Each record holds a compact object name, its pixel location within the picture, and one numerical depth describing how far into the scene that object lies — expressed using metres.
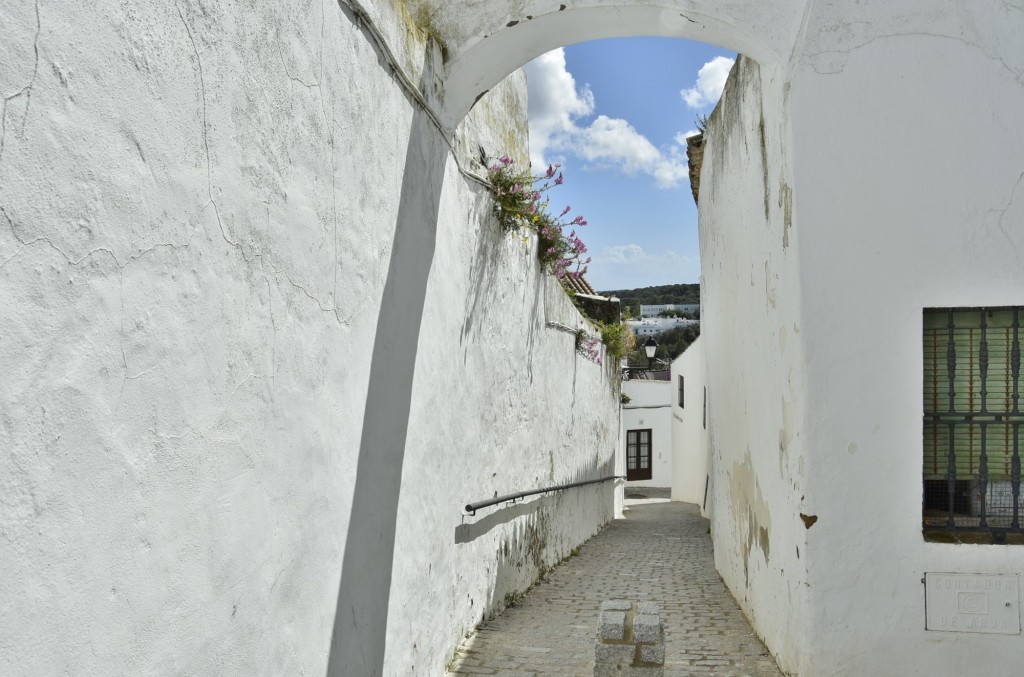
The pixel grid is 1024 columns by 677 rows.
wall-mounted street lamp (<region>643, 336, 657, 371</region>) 20.53
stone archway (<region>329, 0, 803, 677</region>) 3.16
